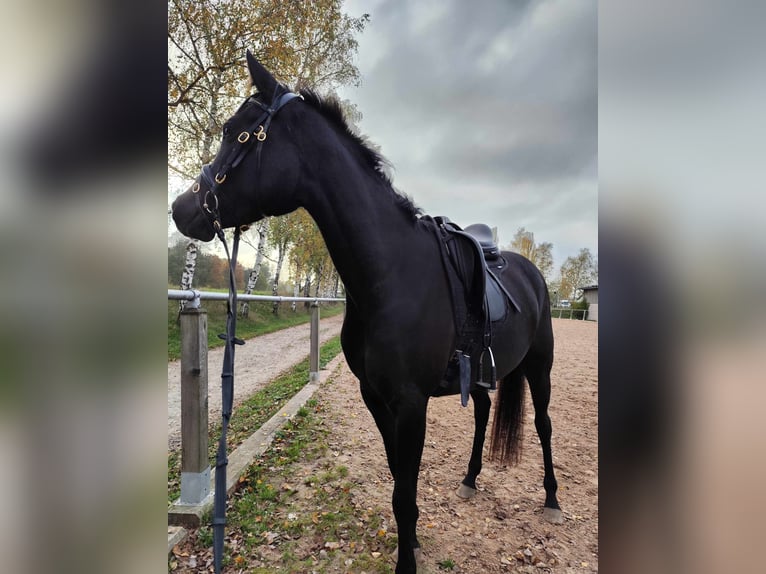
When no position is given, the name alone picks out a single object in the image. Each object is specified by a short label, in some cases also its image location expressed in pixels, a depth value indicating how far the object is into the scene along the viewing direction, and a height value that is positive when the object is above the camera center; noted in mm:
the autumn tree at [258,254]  11992 +1378
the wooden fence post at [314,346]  5656 -975
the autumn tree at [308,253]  12797 +1886
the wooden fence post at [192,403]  2117 -748
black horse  1428 +306
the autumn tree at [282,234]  11680 +2444
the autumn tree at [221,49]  5477 +4402
